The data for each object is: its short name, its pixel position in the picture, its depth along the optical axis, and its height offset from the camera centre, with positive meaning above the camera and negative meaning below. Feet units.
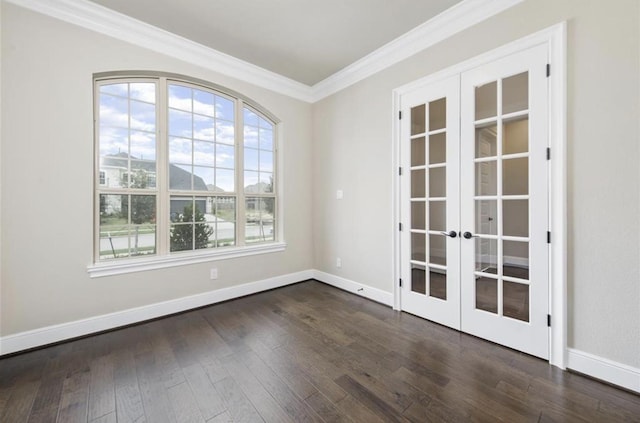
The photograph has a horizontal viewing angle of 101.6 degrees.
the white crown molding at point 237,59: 7.45 +5.89
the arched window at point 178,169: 8.68 +1.66
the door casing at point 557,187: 6.25 +0.58
